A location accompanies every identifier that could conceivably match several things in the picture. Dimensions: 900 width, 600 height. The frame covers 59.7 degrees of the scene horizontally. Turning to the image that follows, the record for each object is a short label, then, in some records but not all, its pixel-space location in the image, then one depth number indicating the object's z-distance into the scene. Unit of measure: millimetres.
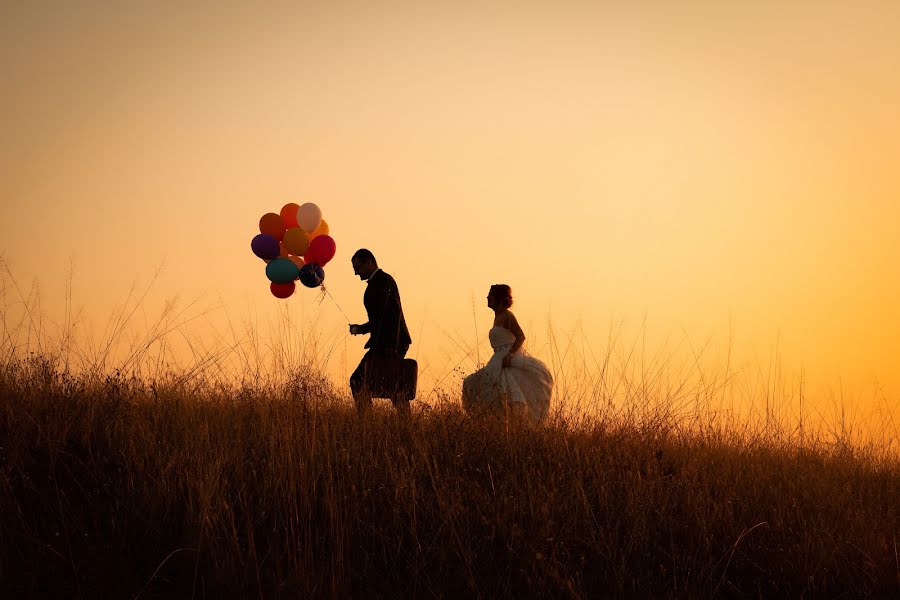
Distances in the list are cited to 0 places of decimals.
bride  8008
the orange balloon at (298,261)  8405
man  7863
